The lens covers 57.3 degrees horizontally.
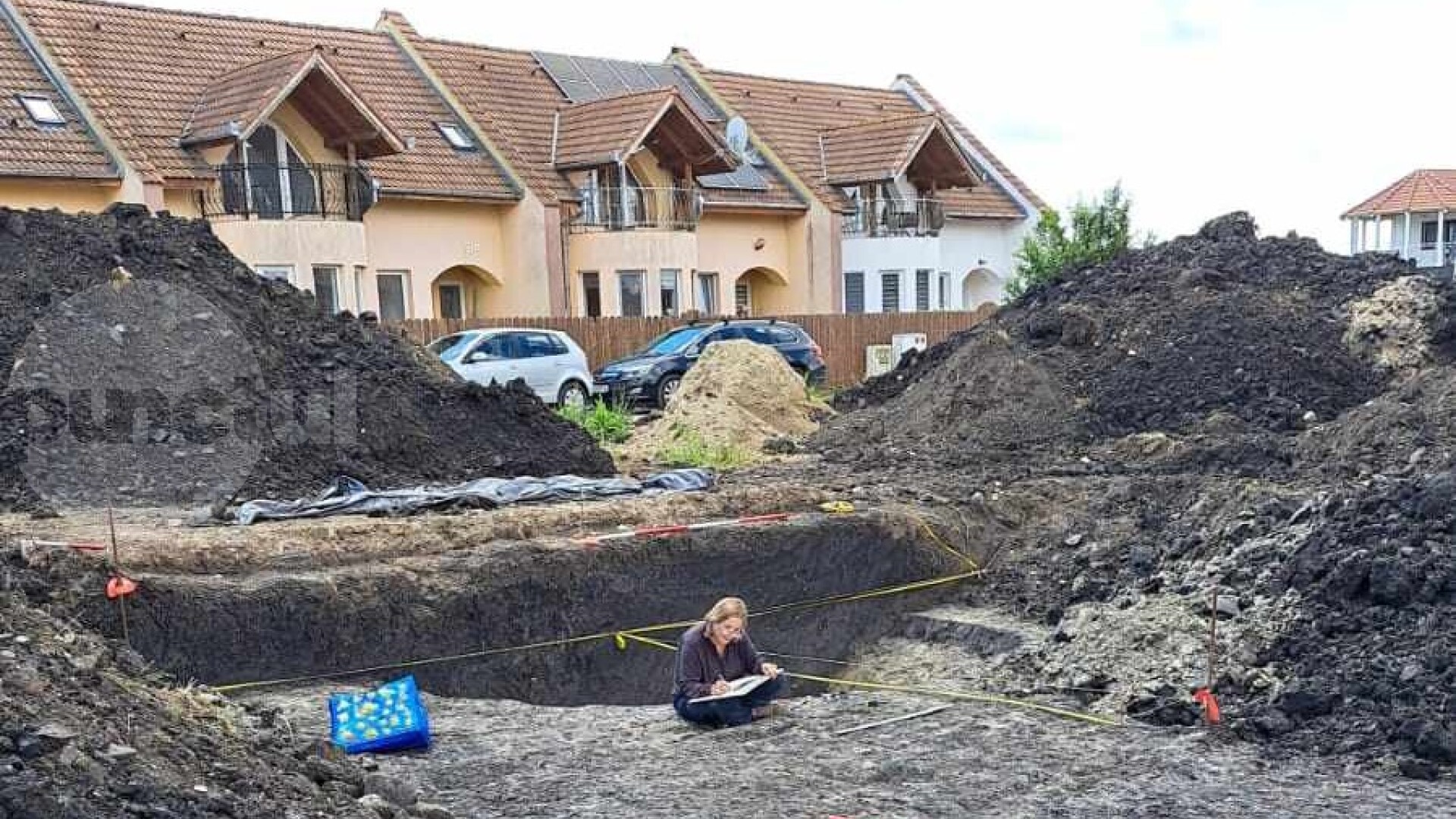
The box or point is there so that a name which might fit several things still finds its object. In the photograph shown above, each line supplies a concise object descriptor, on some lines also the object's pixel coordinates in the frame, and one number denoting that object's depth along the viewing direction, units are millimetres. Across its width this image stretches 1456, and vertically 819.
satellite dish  31969
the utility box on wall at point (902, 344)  28000
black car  21984
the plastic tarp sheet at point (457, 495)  11305
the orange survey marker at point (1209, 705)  7598
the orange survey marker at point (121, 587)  8750
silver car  20188
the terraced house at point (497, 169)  22344
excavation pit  9195
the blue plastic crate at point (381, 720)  7484
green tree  30547
